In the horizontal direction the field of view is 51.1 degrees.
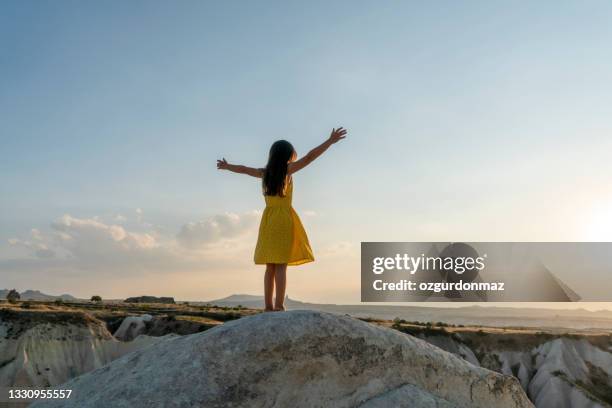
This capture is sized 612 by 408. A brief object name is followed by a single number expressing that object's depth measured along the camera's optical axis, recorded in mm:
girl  8648
